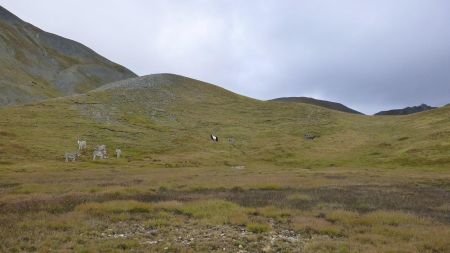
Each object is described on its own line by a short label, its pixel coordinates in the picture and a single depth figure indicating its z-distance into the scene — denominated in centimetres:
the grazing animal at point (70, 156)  7144
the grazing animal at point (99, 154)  7731
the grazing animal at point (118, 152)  7917
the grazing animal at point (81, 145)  8049
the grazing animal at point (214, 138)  10040
